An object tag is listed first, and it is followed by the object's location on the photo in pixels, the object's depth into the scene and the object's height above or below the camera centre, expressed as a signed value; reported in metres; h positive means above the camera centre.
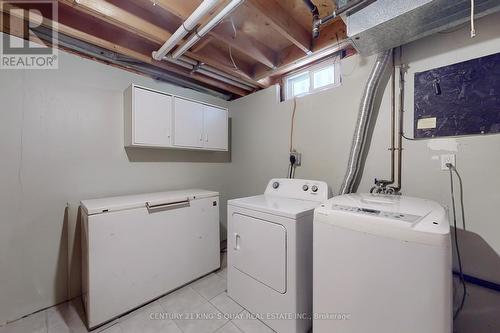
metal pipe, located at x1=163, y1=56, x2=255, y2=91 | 2.12 +1.11
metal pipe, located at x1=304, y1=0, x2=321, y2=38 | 1.40 +1.12
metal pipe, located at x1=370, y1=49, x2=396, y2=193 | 1.63 +0.34
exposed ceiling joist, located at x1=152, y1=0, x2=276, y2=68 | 1.47 +1.21
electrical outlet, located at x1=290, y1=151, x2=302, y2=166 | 2.24 +0.08
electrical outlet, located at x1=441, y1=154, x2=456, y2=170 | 1.39 +0.04
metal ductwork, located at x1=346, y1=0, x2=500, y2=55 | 1.15 +0.93
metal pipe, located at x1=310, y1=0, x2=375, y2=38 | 1.27 +1.06
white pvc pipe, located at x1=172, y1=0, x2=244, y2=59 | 1.32 +1.07
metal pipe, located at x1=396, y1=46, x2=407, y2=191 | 1.61 +0.42
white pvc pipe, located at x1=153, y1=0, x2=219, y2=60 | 1.30 +1.06
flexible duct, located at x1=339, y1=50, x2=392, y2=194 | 1.61 +0.38
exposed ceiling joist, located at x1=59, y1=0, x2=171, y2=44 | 1.42 +1.17
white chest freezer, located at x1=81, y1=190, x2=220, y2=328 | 1.49 -0.72
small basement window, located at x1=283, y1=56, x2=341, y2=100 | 2.13 +1.03
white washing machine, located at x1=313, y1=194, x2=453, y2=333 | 0.85 -0.50
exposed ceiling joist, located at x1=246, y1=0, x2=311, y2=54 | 1.48 +1.20
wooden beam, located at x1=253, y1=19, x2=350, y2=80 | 1.87 +1.20
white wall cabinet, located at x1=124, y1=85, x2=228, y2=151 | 1.90 +0.48
